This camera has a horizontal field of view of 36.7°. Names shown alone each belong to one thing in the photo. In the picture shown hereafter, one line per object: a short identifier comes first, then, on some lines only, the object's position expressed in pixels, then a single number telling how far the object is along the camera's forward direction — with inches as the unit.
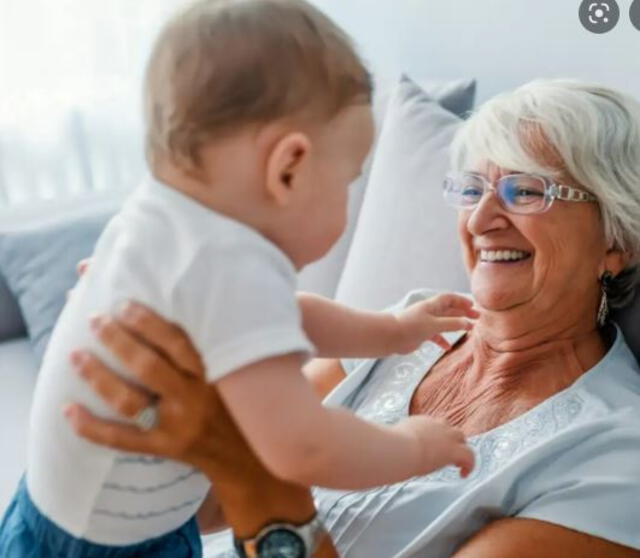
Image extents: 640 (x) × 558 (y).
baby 32.9
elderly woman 49.4
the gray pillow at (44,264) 87.7
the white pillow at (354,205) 80.9
